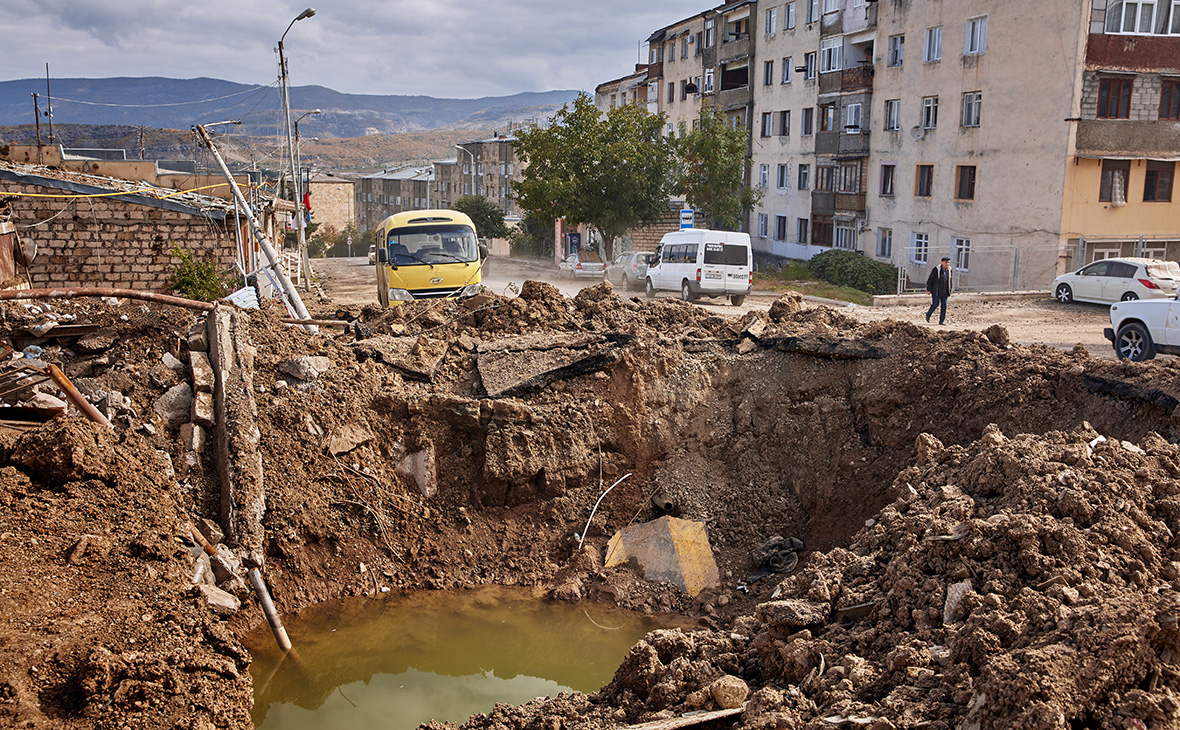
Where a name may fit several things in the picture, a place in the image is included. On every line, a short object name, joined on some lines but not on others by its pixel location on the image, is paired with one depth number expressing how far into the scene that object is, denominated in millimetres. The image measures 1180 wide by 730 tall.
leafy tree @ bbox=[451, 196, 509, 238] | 55375
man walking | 20250
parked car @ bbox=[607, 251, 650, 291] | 29594
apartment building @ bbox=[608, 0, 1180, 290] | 25906
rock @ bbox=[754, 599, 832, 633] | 5977
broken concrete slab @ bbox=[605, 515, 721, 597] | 9781
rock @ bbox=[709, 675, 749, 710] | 5496
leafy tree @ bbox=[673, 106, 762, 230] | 37281
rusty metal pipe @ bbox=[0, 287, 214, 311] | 10547
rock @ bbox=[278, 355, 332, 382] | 10531
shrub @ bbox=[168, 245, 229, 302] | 16531
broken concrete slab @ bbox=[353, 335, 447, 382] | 11312
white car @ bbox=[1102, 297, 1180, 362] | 14484
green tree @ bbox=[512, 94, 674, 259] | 34000
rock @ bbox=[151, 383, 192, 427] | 9766
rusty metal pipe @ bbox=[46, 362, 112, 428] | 9086
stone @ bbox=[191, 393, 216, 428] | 9648
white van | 24781
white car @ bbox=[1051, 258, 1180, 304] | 20969
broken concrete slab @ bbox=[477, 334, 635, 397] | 11086
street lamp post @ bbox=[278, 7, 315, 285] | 27750
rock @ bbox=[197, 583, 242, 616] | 8067
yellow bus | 18109
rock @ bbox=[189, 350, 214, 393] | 9931
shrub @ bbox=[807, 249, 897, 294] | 30859
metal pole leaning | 14992
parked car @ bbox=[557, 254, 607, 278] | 33844
